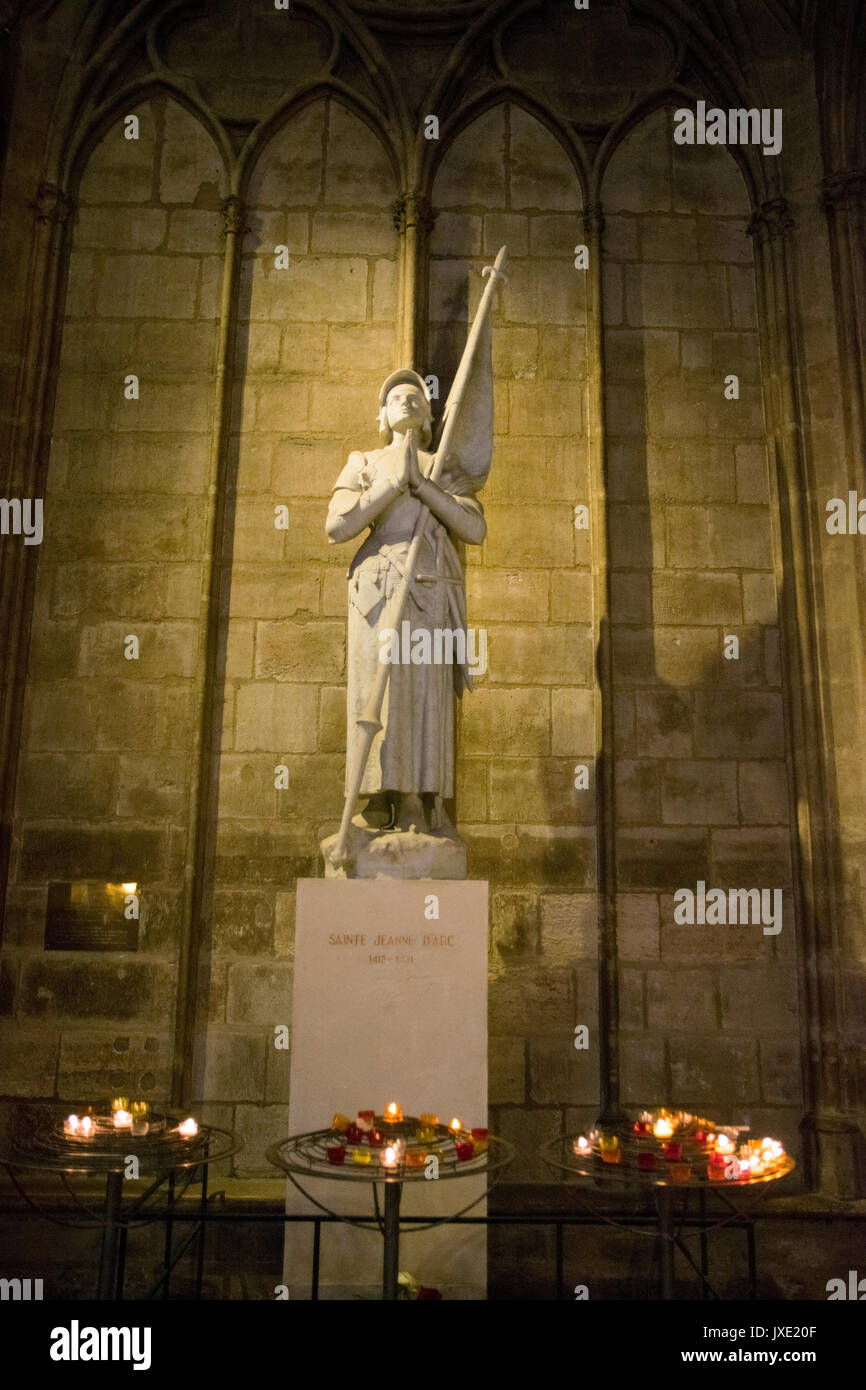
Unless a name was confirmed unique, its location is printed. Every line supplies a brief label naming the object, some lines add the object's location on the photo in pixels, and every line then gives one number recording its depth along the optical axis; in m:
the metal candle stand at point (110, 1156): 3.66
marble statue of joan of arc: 5.12
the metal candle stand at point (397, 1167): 3.42
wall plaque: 6.04
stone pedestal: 4.34
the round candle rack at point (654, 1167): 3.53
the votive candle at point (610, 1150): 3.72
